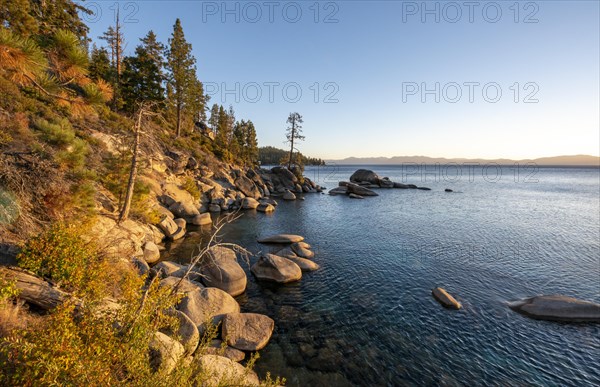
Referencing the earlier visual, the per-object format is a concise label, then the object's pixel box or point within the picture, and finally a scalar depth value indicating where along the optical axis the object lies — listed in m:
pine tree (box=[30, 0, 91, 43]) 25.67
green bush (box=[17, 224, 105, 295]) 7.55
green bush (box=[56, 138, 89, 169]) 11.36
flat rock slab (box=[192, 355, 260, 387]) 6.66
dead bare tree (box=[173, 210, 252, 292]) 6.28
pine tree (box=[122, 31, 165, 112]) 37.60
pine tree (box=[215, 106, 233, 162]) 52.28
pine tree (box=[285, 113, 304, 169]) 59.03
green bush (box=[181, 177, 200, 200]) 30.62
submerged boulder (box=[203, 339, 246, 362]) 8.77
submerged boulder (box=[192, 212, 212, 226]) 25.20
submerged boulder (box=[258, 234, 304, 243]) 21.50
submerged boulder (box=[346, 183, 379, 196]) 53.19
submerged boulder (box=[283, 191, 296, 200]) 45.97
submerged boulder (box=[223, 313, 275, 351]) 9.50
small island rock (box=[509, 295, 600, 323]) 11.54
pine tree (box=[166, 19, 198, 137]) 39.84
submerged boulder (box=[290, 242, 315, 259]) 18.33
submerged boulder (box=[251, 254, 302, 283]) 14.76
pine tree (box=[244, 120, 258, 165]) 71.32
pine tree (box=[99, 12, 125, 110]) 37.34
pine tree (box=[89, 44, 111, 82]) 33.72
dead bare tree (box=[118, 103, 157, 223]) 14.28
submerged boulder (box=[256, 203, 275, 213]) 34.66
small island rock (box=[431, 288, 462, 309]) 12.57
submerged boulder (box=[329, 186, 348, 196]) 55.15
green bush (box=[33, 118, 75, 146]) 12.13
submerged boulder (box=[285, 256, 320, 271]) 16.45
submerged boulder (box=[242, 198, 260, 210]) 35.34
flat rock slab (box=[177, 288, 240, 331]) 10.40
